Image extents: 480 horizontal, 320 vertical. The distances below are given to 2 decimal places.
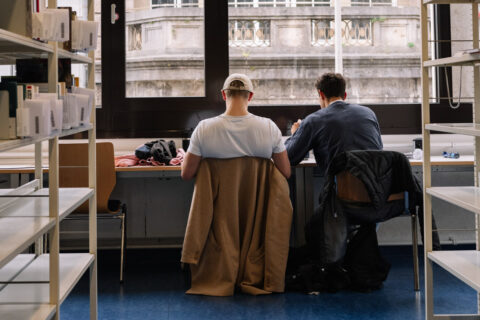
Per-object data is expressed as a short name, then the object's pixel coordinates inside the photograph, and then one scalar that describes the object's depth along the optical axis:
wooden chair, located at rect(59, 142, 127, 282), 3.84
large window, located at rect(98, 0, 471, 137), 4.90
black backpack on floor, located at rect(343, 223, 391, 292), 3.63
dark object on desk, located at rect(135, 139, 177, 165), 4.18
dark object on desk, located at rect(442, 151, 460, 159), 4.48
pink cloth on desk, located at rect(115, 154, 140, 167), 4.12
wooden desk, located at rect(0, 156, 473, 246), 4.74
